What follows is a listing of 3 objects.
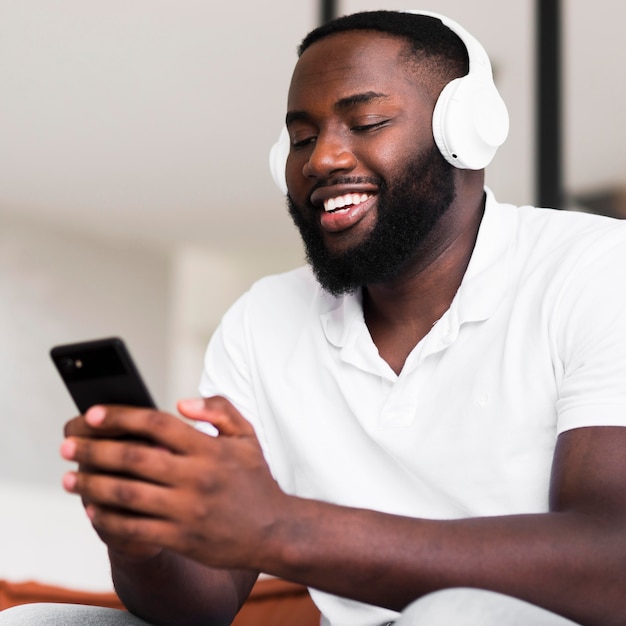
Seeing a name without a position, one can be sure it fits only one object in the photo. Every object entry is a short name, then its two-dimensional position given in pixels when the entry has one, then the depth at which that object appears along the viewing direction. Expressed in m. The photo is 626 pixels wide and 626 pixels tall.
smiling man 0.74
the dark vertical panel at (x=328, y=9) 4.26
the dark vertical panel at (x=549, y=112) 3.57
